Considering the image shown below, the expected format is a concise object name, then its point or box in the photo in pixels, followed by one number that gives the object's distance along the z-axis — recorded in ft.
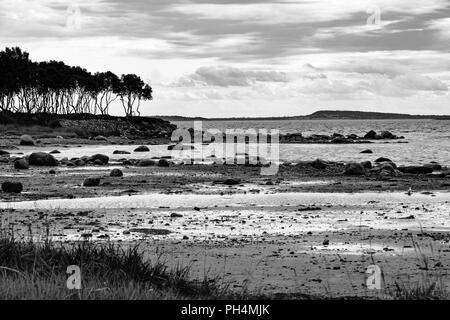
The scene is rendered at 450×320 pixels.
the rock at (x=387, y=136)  273.07
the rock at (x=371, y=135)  273.25
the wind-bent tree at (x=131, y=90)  378.94
